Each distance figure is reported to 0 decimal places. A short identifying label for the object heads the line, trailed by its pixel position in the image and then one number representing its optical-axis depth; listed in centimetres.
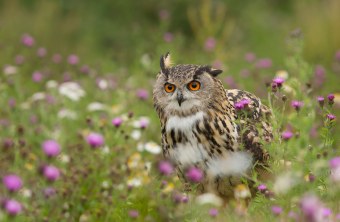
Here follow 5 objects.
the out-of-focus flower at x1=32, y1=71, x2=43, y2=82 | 1402
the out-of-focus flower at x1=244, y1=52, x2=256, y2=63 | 1681
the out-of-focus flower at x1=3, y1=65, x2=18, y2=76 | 1322
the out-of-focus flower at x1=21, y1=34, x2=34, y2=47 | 1477
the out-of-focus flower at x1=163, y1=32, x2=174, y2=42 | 1622
